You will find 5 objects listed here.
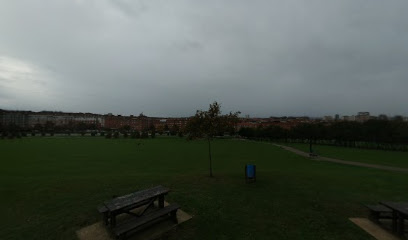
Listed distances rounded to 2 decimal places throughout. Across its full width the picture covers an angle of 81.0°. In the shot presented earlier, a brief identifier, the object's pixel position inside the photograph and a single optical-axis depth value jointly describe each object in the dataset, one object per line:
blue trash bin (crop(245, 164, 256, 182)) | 12.80
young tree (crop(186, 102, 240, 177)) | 14.32
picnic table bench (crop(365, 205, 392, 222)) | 7.63
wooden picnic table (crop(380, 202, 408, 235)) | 6.59
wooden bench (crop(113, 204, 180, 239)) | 6.09
